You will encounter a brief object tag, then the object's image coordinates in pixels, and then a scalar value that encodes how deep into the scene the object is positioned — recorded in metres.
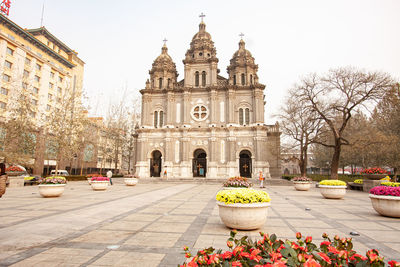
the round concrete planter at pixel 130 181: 24.09
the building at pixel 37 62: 35.41
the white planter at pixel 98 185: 18.54
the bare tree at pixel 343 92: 19.88
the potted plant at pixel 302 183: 20.16
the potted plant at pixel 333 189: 14.02
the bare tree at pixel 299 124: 24.17
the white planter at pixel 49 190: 13.46
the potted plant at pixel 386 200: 8.73
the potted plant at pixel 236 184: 10.96
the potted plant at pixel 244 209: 6.63
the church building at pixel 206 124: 34.56
